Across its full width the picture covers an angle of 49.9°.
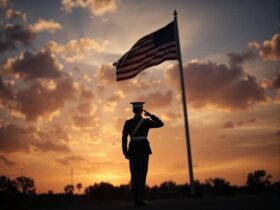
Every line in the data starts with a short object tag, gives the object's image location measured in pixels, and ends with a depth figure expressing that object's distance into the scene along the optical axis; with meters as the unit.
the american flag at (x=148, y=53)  11.91
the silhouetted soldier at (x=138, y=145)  7.14
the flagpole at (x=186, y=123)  10.00
